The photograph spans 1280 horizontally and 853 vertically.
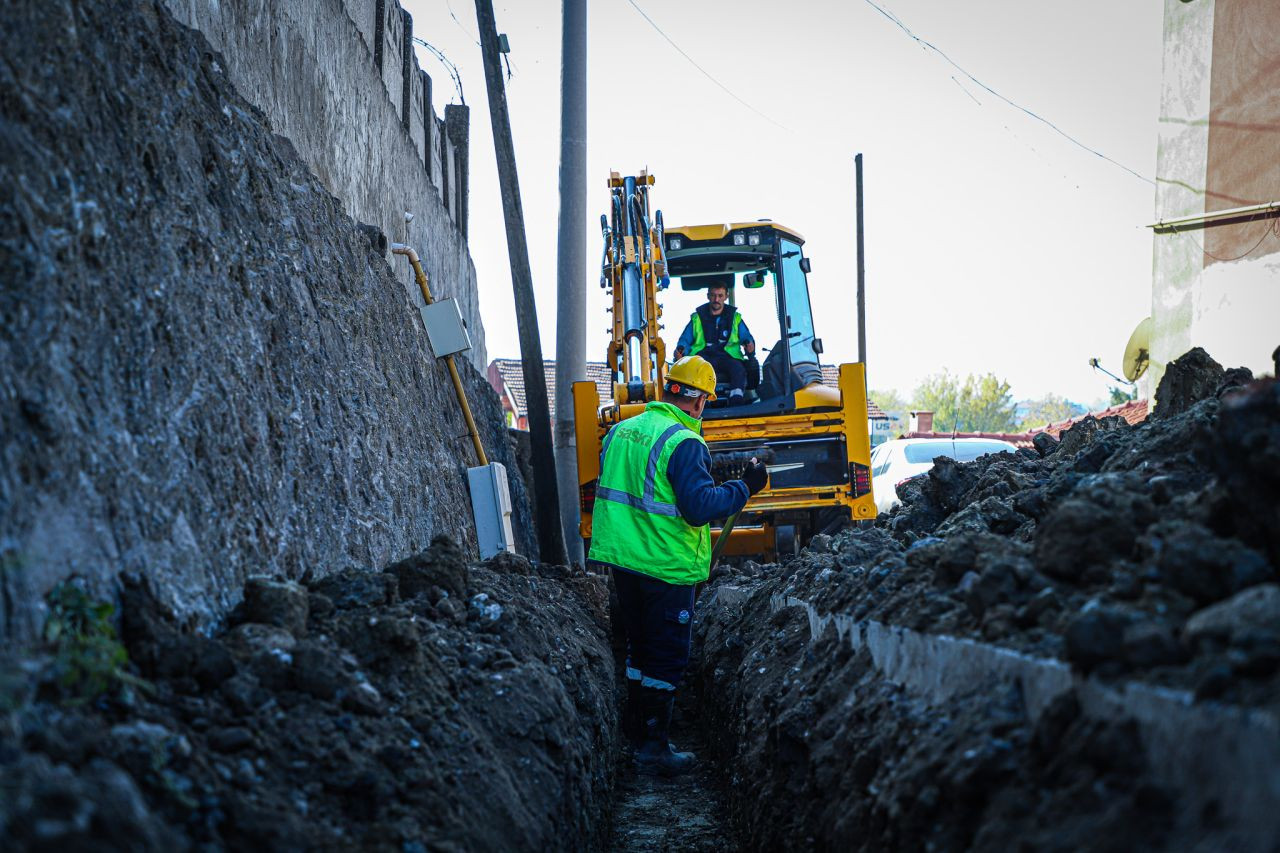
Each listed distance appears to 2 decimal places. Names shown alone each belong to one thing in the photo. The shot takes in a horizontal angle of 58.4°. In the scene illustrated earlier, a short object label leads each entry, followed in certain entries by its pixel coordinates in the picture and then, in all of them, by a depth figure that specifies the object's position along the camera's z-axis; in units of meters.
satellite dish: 17.69
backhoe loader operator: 10.55
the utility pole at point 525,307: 11.38
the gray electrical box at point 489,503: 9.59
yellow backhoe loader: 10.03
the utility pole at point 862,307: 25.61
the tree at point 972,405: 74.25
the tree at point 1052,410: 100.62
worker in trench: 6.21
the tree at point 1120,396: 50.00
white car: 15.43
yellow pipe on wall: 9.86
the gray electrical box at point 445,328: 10.15
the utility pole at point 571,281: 11.57
